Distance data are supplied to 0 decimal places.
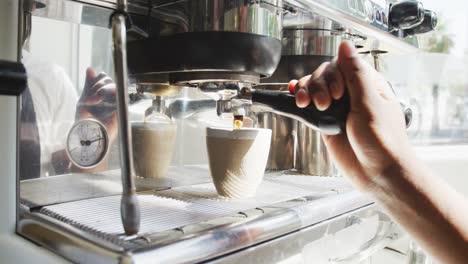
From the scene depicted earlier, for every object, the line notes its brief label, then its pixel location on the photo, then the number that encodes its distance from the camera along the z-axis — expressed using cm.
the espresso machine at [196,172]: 38
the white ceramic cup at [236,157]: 55
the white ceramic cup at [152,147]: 62
